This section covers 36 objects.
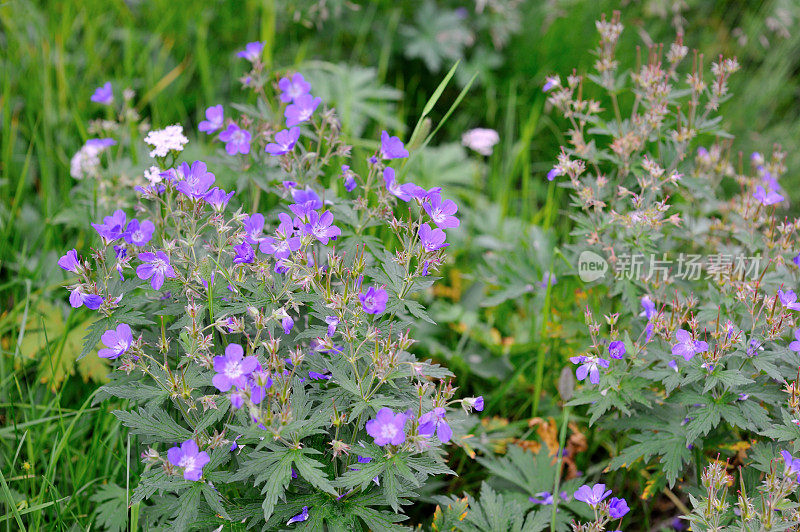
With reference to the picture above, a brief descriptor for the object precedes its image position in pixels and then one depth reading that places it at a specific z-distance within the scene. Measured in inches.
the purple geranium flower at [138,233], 86.9
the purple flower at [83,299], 85.2
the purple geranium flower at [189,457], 83.7
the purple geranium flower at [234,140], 90.5
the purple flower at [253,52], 91.8
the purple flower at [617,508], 86.2
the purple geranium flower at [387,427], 83.6
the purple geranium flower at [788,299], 87.1
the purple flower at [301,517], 85.3
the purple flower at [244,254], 86.2
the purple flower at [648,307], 89.8
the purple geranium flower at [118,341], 84.9
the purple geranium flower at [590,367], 87.8
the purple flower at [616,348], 88.0
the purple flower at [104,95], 95.1
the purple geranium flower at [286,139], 88.8
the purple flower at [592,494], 86.5
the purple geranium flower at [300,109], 89.6
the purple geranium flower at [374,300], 84.3
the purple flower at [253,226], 86.9
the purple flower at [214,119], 90.8
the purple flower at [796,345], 86.5
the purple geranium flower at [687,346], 86.9
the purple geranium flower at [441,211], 86.6
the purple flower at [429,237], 85.4
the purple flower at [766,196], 91.3
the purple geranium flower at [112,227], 86.3
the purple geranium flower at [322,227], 86.3
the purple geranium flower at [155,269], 85.5
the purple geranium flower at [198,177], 86.7
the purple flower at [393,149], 88.5
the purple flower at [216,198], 86.4
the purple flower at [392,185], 87.7
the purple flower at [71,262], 85.3
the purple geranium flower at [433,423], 84.3
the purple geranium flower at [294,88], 91.1
